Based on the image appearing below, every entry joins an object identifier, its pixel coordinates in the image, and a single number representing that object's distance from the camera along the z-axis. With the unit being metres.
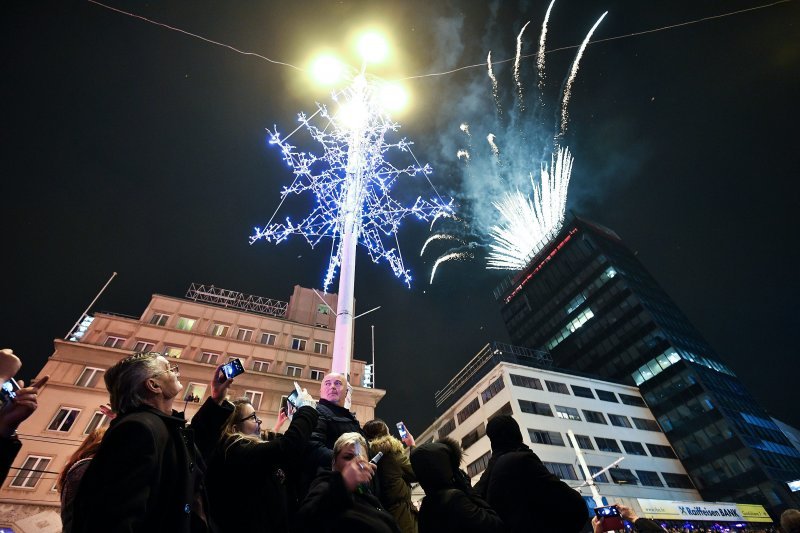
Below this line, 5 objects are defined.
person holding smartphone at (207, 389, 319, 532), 2.98
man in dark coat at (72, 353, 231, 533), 1.76
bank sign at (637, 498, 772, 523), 32.22
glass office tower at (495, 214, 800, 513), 44.34
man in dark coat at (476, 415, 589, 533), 3.02
